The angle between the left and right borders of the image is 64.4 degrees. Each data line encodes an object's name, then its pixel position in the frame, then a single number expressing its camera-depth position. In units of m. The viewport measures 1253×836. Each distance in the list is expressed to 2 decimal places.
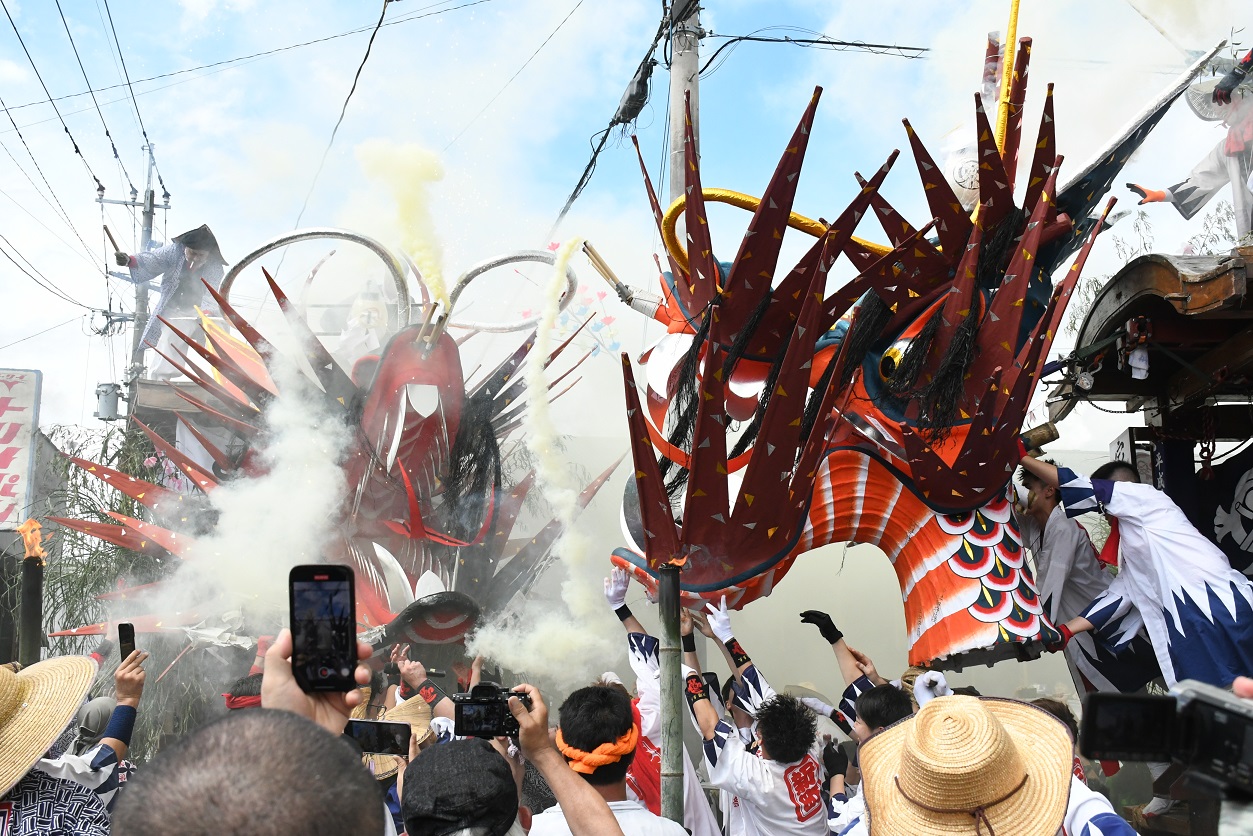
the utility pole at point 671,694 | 3.77
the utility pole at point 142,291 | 15.78
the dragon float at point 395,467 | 9.17
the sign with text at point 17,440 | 10.85
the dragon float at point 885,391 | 4.31
